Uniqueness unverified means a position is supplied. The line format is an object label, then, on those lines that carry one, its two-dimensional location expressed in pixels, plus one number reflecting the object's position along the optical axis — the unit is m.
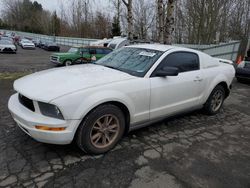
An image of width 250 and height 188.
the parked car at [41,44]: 32.89
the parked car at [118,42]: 15.13
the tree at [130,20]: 14.21
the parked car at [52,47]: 29.00
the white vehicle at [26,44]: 29.38
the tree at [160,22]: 11.59
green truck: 13.46
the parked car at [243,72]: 8.49
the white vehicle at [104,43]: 17.00
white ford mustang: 2.67
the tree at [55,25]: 52.08
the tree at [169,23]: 9.16
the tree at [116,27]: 32.00
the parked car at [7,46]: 19.38
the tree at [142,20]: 29.47
